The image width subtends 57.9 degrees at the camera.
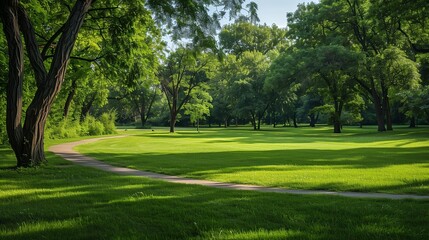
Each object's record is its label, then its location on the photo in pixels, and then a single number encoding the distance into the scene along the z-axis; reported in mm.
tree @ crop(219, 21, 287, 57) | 92625
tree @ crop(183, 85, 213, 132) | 57812
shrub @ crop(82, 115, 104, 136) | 44875
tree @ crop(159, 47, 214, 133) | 55125
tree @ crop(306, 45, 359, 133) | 44156
